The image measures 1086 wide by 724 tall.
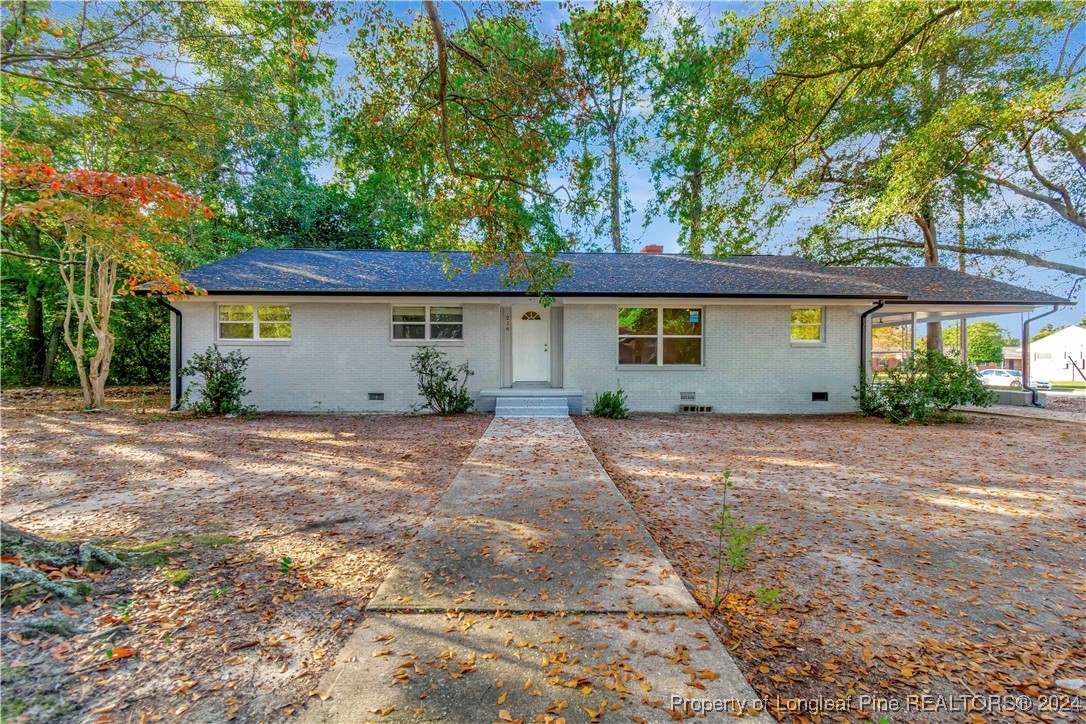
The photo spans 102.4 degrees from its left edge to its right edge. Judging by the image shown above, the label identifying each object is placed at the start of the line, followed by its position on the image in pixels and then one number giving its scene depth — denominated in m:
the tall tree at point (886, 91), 6.04
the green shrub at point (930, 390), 9.92
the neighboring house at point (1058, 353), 46.69
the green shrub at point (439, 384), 10.54
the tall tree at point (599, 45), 5.13
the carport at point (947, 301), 11.90
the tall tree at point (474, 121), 5.40
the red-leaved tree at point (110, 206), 4.16
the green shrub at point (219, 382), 9.89
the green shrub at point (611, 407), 10.37
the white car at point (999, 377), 25.46
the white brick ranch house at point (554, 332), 10.81
